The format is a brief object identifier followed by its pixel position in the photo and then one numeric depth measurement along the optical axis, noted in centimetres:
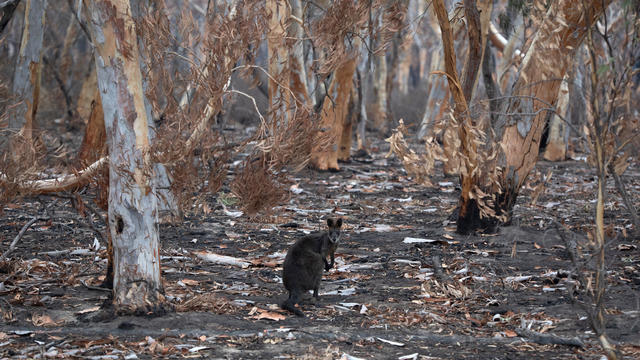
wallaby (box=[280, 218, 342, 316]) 1312
